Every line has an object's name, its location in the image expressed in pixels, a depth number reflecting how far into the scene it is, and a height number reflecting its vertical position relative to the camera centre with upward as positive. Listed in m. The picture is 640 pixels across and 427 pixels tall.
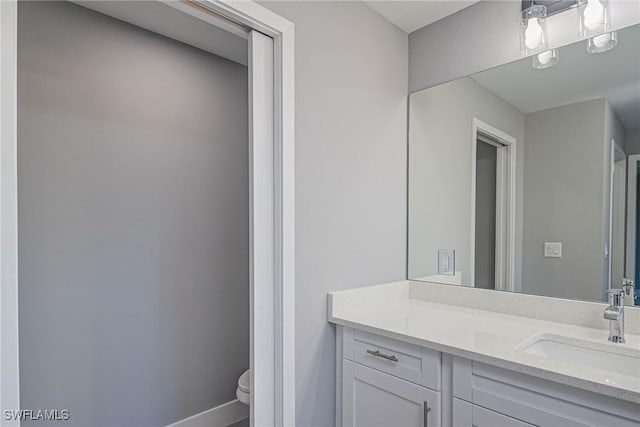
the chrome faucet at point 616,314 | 1.25 -0.38
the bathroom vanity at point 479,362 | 1.02 -0.54
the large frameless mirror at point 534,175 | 1.44 +0.14
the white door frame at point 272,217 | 1.42 -0.05
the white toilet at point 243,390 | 1.92 -1.01
